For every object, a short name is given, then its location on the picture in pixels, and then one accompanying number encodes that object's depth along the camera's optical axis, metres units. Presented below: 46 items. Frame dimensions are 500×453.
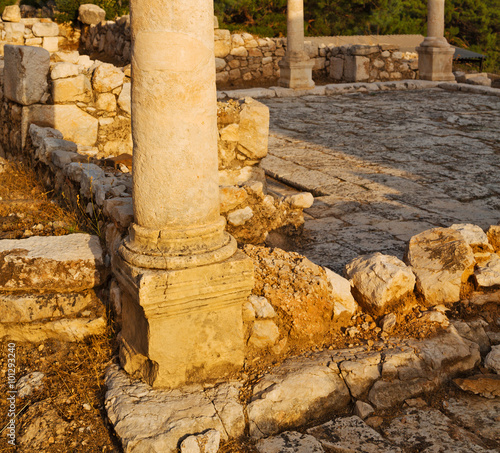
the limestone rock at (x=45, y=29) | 17.00
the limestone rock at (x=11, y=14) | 17.78
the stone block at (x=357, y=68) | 15.72
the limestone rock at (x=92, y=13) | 17.83
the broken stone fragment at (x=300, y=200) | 4.91
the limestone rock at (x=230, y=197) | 4.53
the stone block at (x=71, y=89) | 6.21
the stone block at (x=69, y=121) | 6.30
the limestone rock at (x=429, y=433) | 2.66
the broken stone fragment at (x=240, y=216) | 4.57
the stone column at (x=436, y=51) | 14.52
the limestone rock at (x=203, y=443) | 2.62
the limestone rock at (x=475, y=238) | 3.90
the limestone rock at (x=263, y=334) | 3.26
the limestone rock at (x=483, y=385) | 3.00
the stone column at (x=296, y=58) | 13.73
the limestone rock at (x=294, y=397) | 2.85
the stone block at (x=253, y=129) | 5.37
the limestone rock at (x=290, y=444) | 2.66
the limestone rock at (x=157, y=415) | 2.66
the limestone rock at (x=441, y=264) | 3.62
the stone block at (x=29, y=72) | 6.18
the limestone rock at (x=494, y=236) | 4.07
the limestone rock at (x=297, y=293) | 3.34
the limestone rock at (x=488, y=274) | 3.66
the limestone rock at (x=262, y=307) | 3.28
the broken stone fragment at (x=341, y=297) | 3.49
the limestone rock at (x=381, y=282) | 3.49
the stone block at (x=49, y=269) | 3.62
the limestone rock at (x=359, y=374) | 3.02
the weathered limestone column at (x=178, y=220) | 2.87
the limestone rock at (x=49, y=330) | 3.58
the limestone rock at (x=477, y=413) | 2.76
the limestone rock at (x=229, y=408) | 2.78
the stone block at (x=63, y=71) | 6.20
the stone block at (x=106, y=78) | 6.29
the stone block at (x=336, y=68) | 16.36
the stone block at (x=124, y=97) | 6.45
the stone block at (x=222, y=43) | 15.40
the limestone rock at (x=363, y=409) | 2.93
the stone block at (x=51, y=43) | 17.30
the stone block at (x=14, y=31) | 16.67
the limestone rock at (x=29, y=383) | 3.12
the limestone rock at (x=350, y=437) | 2.66
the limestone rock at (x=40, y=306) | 3.55
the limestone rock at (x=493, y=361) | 3.19
